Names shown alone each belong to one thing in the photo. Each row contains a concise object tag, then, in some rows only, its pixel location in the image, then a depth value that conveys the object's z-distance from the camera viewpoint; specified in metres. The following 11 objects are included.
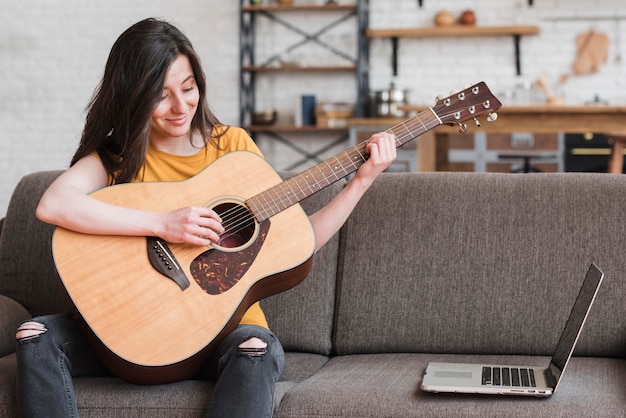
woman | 1.70
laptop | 1.67
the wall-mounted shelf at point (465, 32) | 6.28
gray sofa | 2.06
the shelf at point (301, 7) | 6.52
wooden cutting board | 6.32
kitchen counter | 4.84
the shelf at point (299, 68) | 6.52
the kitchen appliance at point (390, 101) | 6.28
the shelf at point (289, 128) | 6.45
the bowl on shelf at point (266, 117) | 6.61
